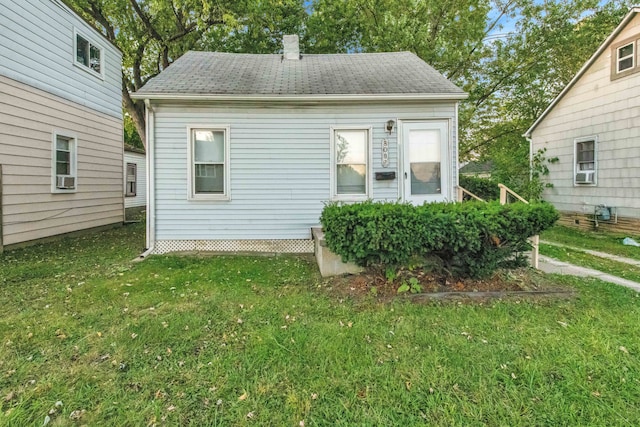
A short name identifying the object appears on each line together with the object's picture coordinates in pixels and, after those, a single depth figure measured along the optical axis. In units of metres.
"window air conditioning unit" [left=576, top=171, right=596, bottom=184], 8.83
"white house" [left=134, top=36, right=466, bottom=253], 6.18
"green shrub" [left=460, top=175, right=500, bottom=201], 13.80
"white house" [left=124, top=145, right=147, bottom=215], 13.67
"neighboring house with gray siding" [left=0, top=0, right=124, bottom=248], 6.26
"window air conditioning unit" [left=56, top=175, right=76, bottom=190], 7.44
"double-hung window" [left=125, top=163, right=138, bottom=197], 13.80
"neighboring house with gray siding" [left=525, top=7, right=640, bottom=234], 7.82
